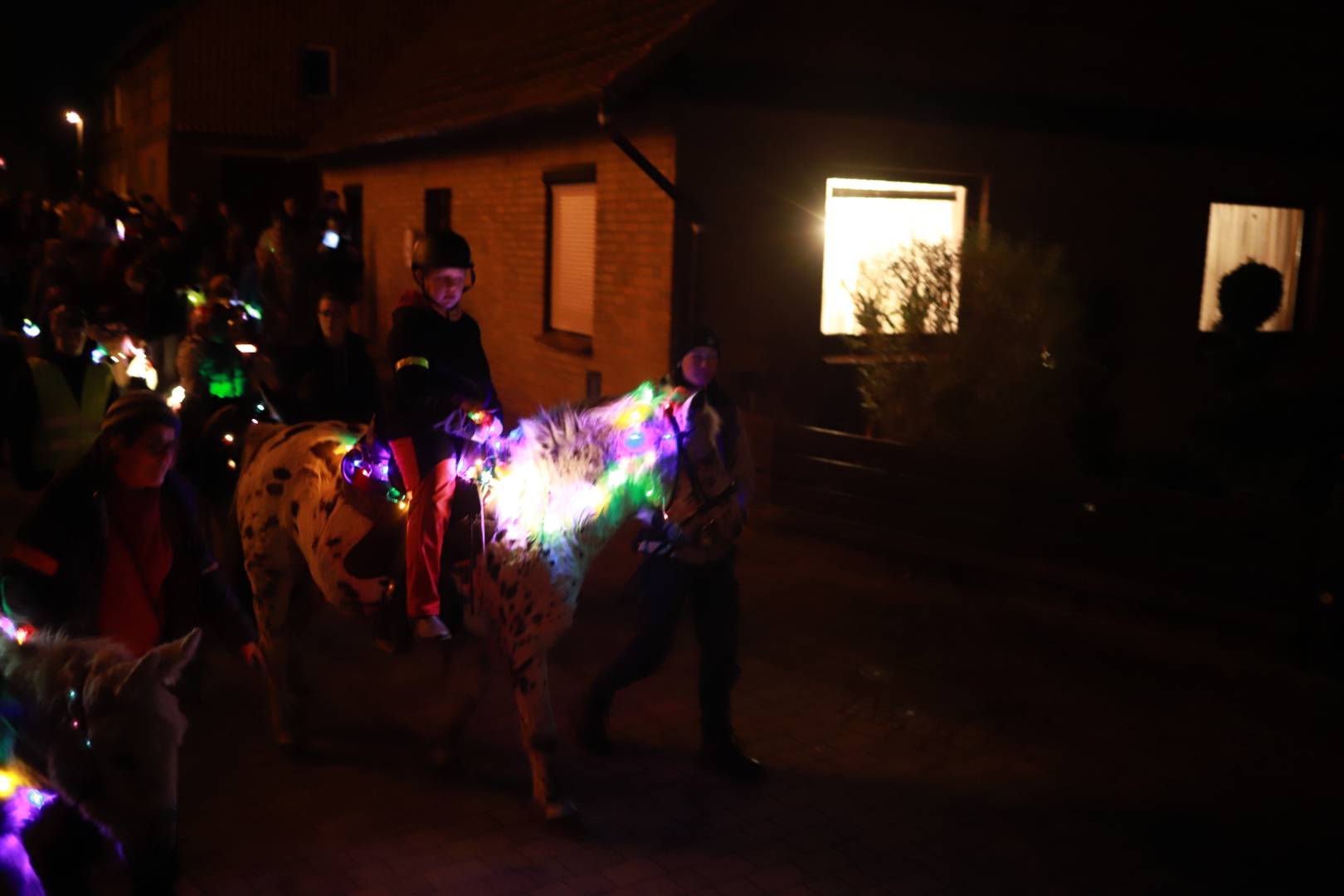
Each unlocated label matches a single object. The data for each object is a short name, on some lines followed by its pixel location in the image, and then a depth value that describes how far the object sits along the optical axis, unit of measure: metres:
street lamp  34.06
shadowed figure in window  10.00
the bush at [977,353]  9.45
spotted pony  4.99
